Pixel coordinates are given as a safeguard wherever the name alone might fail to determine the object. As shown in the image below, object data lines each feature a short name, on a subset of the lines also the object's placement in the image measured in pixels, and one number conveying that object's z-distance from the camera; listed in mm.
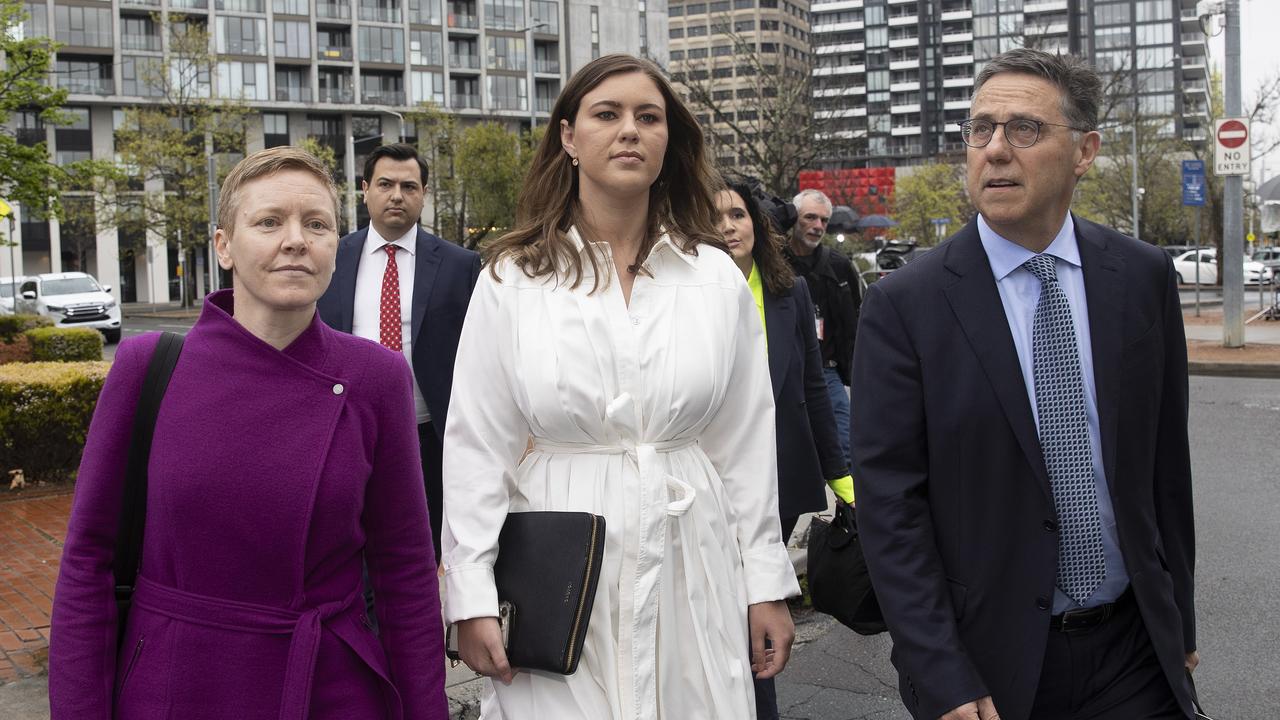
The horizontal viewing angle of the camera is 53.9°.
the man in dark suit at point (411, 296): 4848
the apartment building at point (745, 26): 143250
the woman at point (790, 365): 4449
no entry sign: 19219
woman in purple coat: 2281
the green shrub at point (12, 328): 17611
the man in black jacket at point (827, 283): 7414
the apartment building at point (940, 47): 132000
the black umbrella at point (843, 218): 18562
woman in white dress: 2678
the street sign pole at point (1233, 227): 19781
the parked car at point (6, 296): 33288
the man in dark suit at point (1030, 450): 2525
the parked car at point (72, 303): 31938
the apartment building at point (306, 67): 72438
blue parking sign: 24047
